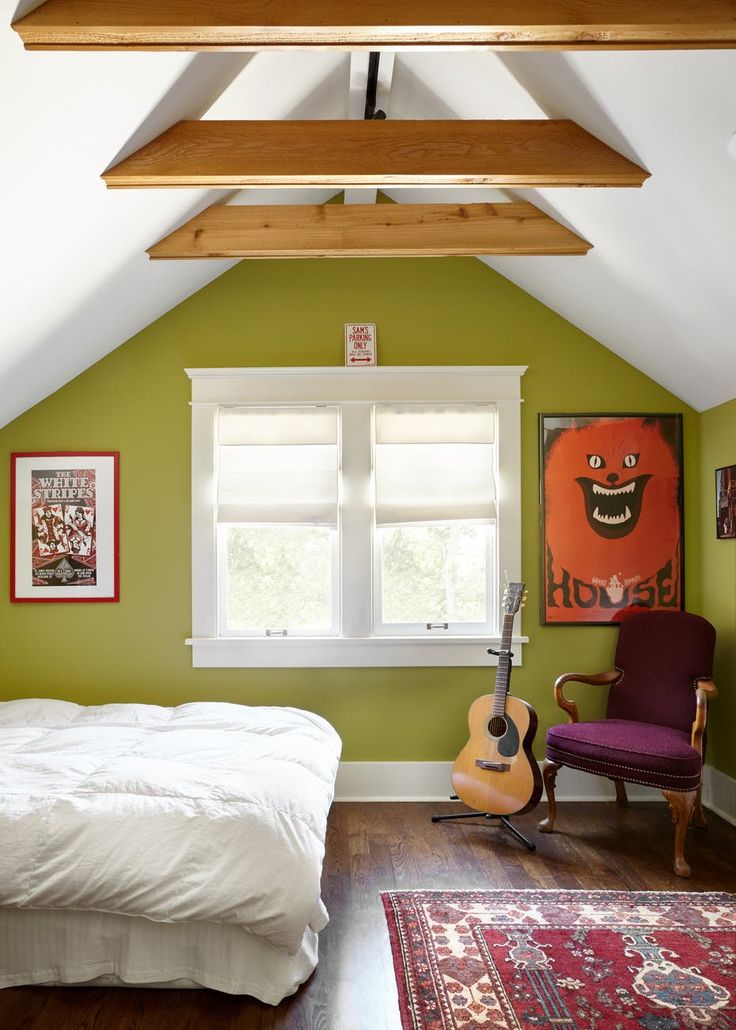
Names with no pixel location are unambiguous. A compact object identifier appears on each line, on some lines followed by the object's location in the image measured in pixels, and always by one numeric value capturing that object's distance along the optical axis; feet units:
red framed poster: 14.47
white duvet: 7.71
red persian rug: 7.61
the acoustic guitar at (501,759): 12.28
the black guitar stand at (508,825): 11.98
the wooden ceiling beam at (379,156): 9.45
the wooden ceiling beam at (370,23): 6.77
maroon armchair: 11.24
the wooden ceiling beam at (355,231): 12.20
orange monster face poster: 14.48
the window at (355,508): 14.43
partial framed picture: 13.25
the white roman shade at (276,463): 14.49
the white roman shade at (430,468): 14.49
